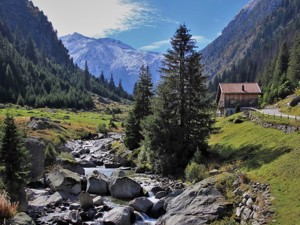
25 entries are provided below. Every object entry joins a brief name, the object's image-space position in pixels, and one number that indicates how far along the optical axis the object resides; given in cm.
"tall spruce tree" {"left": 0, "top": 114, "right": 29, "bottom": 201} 2217
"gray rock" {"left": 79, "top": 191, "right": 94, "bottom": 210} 2531
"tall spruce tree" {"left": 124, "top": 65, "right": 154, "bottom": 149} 5132
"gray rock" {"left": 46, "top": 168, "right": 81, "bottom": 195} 2914
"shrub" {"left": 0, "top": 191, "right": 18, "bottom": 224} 1427
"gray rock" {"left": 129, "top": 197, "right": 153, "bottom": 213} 2507
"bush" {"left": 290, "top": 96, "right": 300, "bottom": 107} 5482
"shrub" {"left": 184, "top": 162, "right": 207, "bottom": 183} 2921
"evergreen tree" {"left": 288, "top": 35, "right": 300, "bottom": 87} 8713
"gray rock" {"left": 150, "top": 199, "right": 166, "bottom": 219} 2455
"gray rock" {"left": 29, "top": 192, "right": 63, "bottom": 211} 2494
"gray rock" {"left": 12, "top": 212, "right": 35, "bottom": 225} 1555
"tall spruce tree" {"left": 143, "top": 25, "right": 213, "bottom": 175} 3579
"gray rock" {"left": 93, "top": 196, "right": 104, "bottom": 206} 2589
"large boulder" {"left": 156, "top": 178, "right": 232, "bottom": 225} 1926
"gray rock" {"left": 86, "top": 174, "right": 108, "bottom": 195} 3042
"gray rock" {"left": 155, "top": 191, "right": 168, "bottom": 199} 2841
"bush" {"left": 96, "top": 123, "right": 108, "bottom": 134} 8921
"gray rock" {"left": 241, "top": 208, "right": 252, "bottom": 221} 1768
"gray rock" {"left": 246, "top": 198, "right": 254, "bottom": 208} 1859
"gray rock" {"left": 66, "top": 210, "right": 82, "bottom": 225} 2223
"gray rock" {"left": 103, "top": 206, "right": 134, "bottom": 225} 2226
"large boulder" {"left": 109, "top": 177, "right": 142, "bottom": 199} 2916
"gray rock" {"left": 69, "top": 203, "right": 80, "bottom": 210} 2521
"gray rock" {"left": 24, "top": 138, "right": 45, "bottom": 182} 3070
